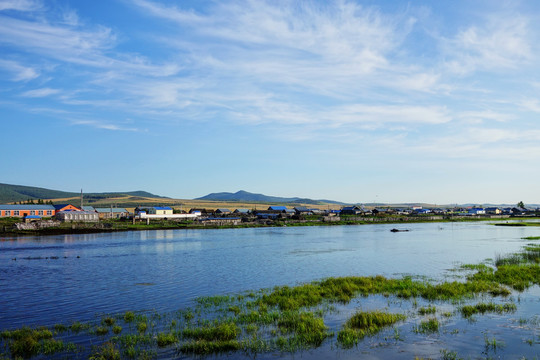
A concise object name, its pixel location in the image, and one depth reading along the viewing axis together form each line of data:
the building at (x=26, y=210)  123.38
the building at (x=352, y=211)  180.61
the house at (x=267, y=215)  157.52
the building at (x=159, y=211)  141.14
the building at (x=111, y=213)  149.50
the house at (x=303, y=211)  189.52
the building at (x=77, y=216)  122.06
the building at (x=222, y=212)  173.88
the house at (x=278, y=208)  184.96
